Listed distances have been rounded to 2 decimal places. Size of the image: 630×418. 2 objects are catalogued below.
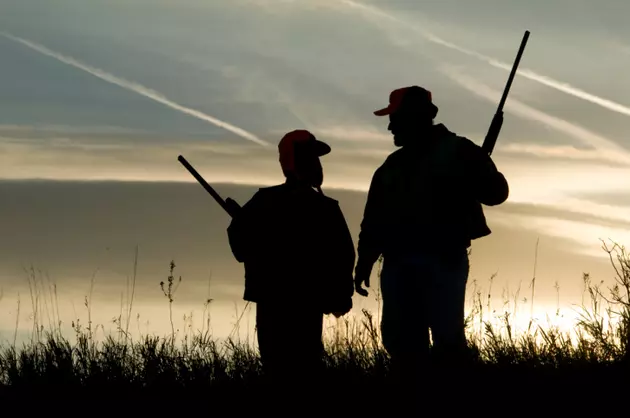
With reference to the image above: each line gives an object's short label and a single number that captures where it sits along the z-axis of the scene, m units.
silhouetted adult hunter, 14.60
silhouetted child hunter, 15.37
